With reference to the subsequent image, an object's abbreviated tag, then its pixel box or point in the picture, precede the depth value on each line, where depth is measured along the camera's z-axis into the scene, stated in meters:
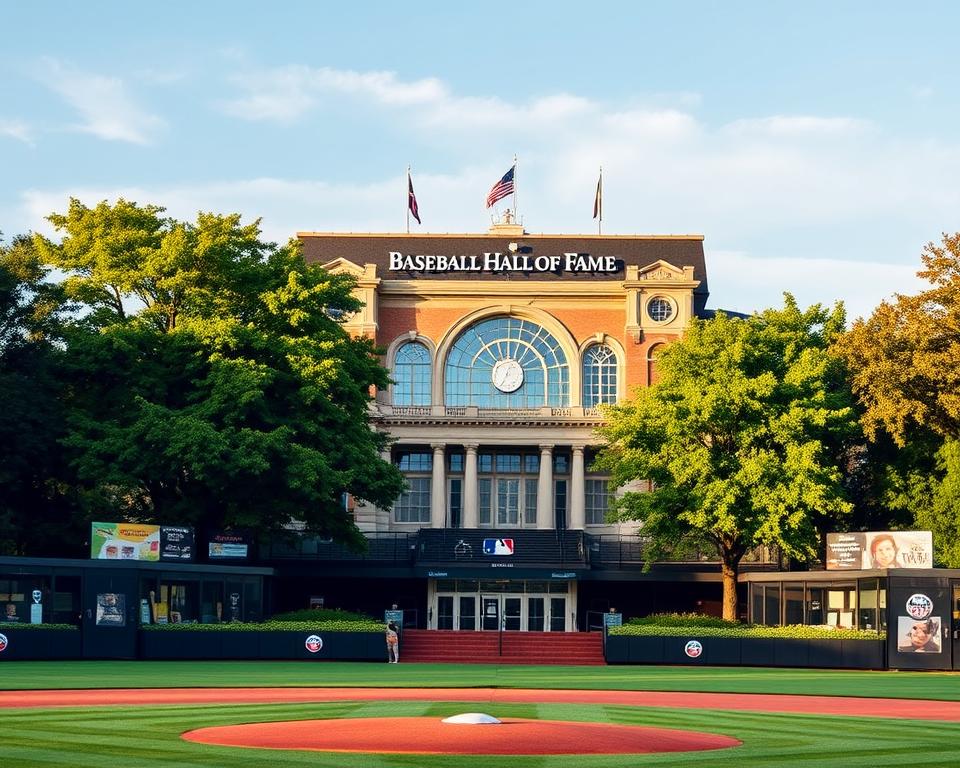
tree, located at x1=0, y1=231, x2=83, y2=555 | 55.00
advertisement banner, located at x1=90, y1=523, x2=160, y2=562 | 48.53
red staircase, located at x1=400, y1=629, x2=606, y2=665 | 55.47
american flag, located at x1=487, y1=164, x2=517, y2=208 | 79.25
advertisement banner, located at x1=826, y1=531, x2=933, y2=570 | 49.16
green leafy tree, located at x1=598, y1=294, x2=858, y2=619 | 58.62
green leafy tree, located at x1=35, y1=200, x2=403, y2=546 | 54.41
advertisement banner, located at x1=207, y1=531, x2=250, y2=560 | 53.38
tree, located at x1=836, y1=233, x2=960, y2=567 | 57.28
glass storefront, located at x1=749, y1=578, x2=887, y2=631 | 49.72
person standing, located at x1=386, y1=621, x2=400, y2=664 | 51.53
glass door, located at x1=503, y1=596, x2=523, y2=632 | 73.56
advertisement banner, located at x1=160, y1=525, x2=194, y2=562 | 49.75
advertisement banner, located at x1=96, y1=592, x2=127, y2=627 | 47.28
